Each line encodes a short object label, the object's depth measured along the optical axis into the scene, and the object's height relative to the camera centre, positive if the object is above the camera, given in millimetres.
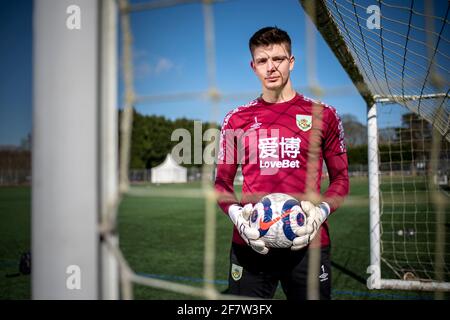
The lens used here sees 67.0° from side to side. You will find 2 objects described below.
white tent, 23794 -174
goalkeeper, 1443 +17
